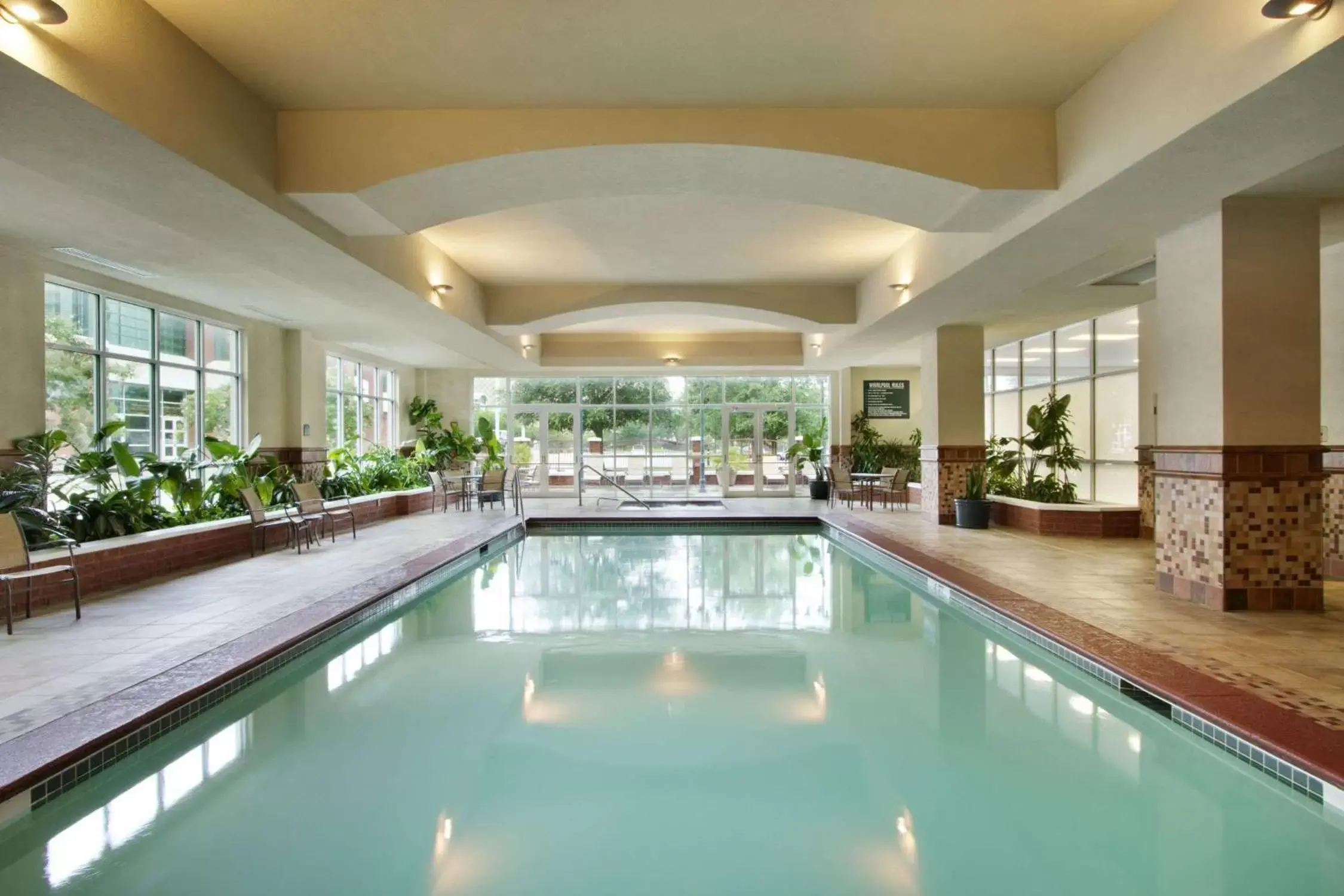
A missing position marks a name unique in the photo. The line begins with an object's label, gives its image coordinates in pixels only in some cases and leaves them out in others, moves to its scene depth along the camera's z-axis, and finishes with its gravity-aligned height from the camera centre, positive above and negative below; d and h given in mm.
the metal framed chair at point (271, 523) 7938 -805
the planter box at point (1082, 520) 9180 -905
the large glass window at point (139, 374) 7844 +835
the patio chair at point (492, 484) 13039 -630
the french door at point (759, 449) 16406 -88
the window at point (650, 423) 16453 +474
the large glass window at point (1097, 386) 10375 +811
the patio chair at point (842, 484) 13164 -653
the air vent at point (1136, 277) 7418 +1642
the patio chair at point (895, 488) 12898 -721
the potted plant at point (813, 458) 15273 -278
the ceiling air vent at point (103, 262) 6977 +1736
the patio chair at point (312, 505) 8906 -658
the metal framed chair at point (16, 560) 4848 -699
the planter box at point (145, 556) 5594 -913
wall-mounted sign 16016 +901
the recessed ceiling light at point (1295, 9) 2971 +1639
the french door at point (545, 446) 16641 -5
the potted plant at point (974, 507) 10180 -806
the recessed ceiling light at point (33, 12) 2959 +1653
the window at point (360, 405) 13672 +767
